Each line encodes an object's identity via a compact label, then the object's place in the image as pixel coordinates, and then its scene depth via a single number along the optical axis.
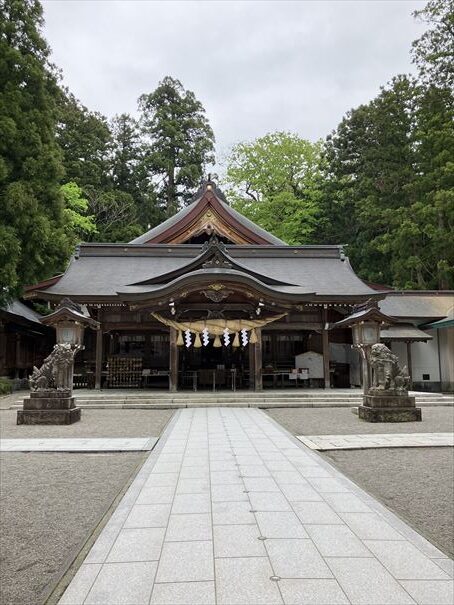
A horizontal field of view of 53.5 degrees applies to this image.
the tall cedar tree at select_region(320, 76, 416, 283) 27.17
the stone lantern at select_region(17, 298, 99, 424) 9.59
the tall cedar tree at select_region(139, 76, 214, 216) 37.97
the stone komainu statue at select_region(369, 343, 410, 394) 9.96
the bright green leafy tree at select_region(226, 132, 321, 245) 31.42
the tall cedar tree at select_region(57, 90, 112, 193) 30.00
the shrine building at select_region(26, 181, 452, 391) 14.48
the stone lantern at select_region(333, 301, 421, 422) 9.65
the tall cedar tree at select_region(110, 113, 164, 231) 36.00
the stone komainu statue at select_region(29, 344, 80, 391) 9.95
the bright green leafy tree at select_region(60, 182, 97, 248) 24.11
